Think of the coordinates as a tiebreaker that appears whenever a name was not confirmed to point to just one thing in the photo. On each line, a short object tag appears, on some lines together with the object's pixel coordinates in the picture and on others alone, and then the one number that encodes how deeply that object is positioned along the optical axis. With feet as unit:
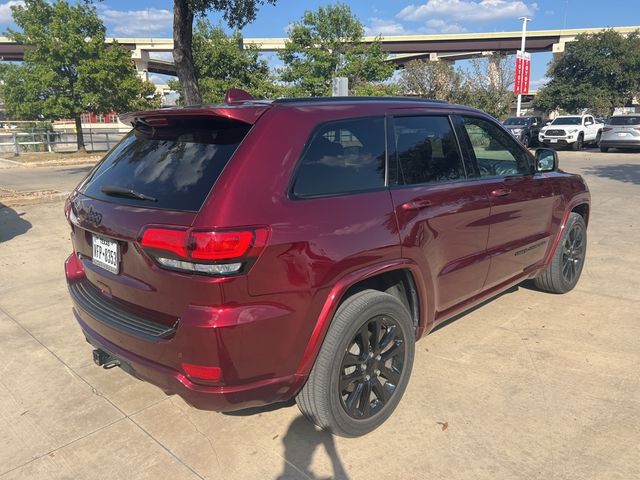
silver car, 75.36
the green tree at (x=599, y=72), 119.24
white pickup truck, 83.76
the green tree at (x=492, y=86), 137.80
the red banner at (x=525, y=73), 116.78
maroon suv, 7.43
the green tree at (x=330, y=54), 105.29
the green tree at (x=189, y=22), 40.32
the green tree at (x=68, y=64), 71.56
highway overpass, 215.31
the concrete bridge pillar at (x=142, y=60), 218.79
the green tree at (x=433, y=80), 135.23
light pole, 124.67
